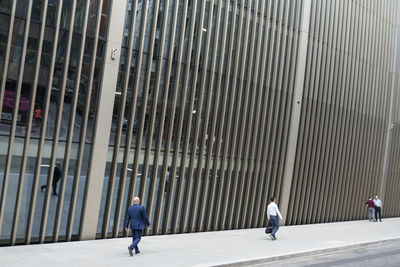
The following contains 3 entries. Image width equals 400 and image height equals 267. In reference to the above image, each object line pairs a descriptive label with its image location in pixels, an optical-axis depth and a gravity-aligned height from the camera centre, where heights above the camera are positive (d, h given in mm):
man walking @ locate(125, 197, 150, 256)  11297 -2213
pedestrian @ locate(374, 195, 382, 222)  24188 -2396
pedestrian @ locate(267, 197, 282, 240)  15094 -2235
